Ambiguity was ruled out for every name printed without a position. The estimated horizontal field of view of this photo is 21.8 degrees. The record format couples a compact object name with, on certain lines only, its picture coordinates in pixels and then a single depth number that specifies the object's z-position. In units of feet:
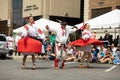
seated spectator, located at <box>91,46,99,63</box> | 50.11
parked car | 59.56
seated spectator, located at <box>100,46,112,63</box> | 48.80
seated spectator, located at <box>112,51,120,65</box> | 46.75
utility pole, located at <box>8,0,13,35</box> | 117.40
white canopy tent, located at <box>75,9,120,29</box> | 53.94
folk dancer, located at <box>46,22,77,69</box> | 38.49
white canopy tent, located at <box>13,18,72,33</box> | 64.39
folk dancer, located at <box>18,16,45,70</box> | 36.48
